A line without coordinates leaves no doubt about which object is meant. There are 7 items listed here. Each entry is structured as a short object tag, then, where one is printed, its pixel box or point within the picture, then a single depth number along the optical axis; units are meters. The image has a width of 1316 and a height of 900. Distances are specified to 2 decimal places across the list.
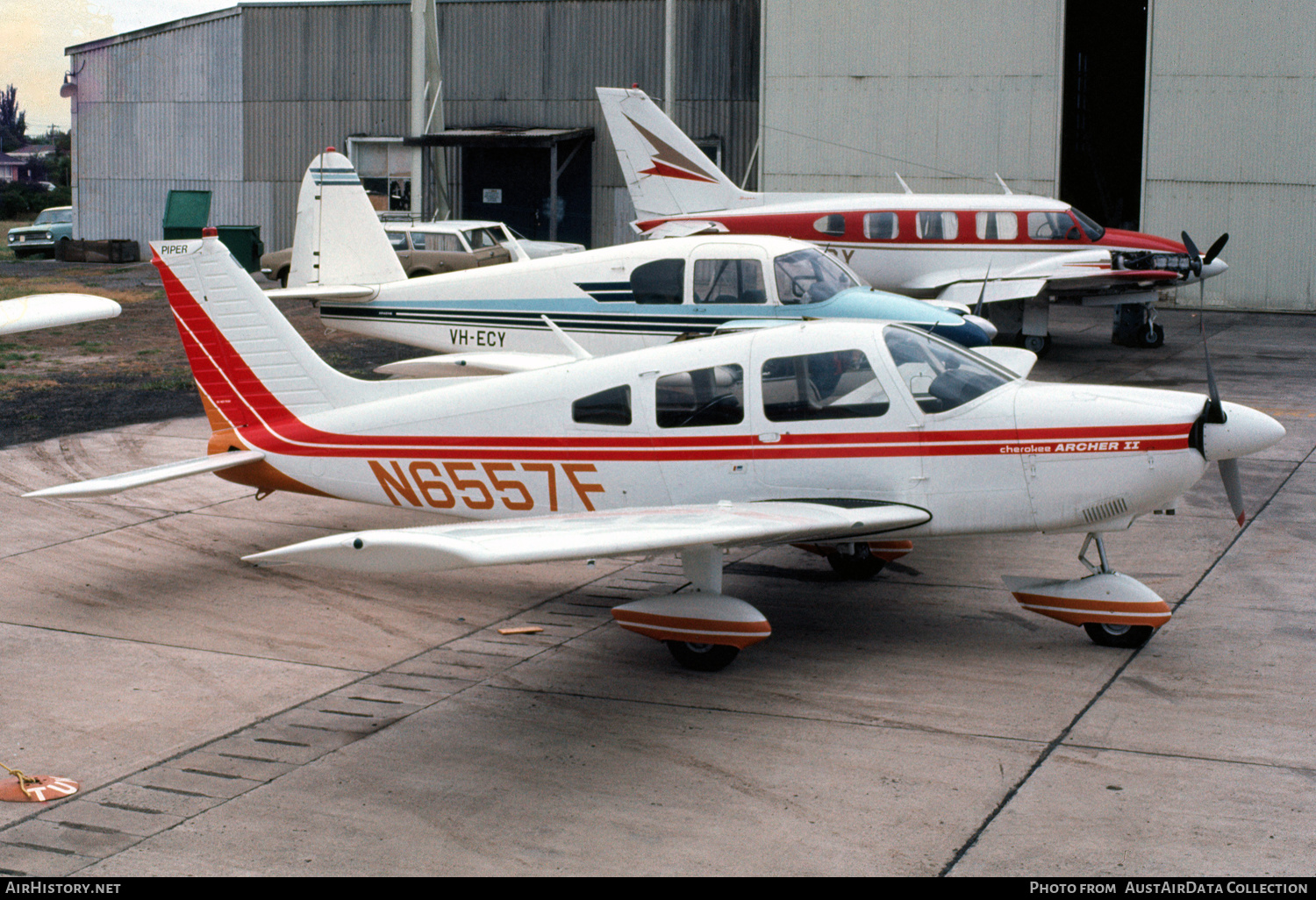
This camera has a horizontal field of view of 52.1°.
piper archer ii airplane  7.79
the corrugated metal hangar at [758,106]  28.17
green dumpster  35.53
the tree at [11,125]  114.06
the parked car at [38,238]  40.19
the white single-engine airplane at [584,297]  13.19
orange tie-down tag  6.13
